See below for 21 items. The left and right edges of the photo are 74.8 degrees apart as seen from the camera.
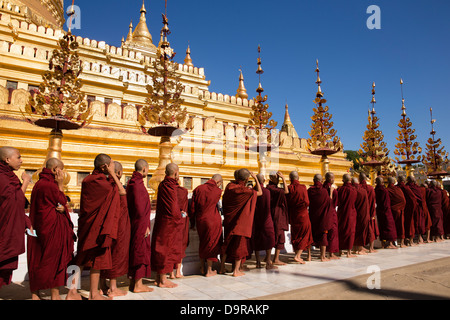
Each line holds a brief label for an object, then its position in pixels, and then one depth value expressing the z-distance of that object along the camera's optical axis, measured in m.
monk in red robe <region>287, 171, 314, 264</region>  6.27
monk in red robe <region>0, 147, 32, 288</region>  3.28
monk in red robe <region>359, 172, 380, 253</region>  7.55
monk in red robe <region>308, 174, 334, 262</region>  6.45
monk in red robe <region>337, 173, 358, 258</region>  6.88
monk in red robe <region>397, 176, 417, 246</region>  8.66
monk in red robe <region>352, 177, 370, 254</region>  7.26
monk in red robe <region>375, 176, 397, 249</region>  8.03
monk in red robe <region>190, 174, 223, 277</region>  5.18
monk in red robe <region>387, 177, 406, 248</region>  8.34
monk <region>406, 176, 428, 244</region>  8.98
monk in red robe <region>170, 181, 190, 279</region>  5.06
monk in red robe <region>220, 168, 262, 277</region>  5.18
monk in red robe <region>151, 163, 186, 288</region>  4.47
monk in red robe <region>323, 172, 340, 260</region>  6.57
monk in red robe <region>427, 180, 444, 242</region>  9.64
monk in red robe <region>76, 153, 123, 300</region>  3.62
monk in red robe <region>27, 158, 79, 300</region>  3.43
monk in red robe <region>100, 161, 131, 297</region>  3.96
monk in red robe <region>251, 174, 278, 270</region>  5.78
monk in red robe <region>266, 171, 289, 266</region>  6.14
